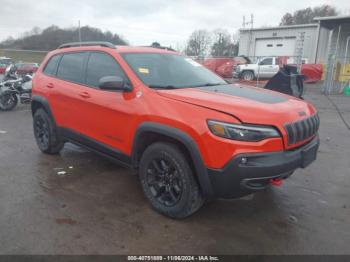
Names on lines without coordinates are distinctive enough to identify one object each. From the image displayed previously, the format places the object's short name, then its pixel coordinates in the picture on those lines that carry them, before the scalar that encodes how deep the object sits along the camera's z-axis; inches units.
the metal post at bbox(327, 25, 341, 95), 643.0
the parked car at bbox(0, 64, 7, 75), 967.0
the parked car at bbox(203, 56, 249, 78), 931.0
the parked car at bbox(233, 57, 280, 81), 854.8
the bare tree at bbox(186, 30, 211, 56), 2426.7
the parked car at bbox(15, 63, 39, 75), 836.7
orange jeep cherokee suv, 109.0
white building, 1286.9
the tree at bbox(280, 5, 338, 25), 2208.2
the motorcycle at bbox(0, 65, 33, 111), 408.8
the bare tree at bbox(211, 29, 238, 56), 2068.2
